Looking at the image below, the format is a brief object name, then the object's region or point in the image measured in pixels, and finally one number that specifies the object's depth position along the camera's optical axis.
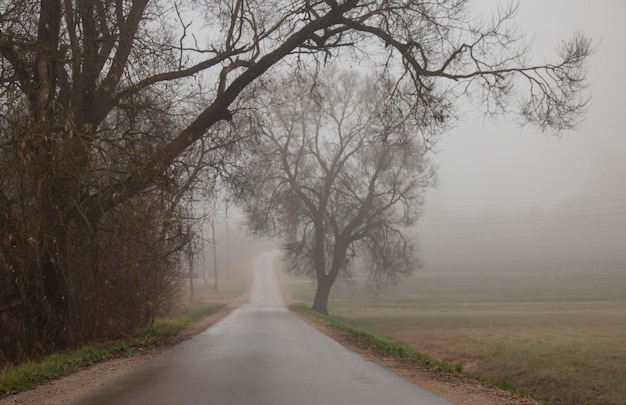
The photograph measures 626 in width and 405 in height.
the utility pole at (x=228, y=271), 103.30
